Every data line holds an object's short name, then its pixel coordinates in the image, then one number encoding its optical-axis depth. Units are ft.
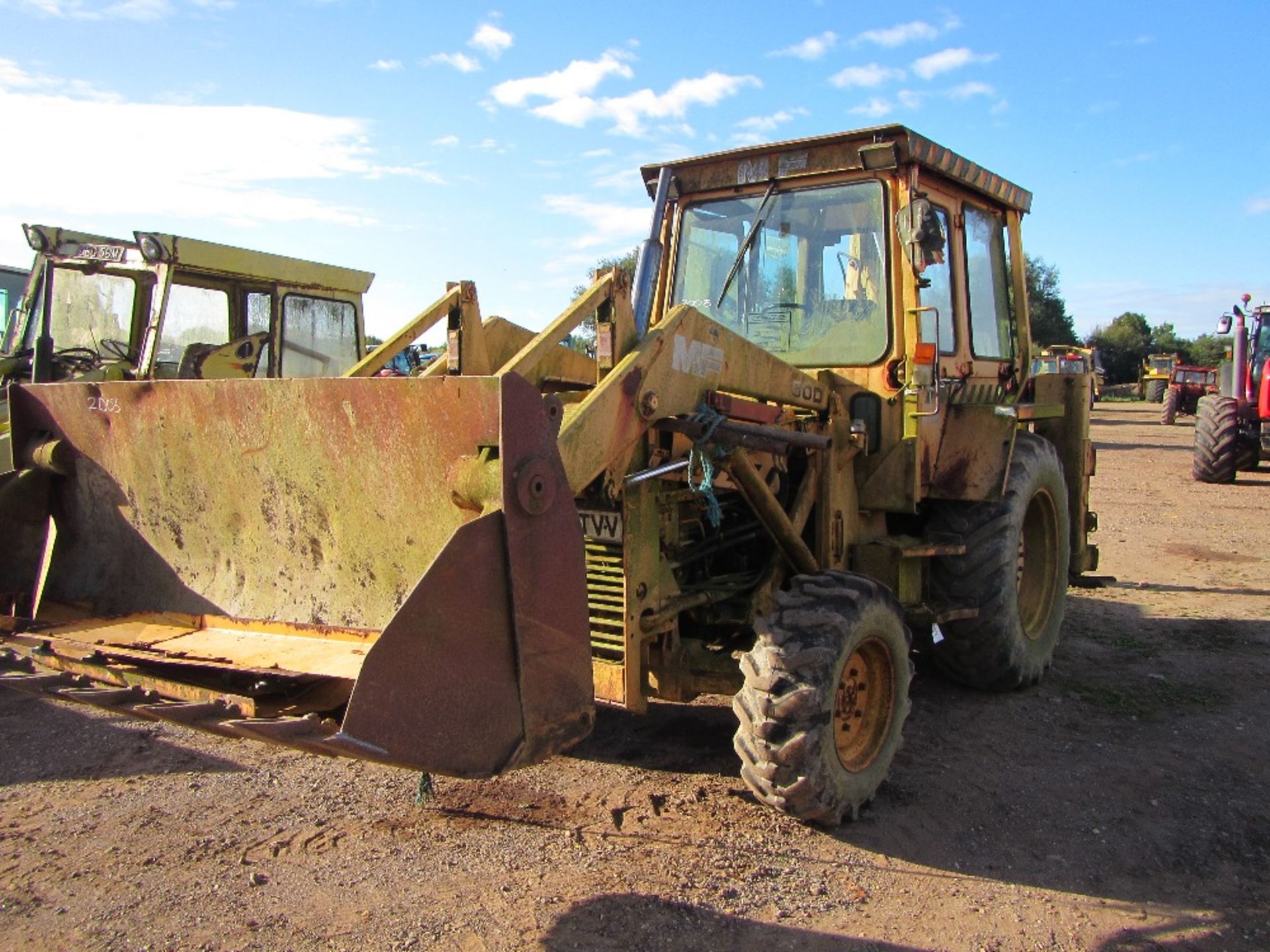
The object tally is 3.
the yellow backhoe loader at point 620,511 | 9.80
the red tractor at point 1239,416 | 51.29
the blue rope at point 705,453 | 12.56
